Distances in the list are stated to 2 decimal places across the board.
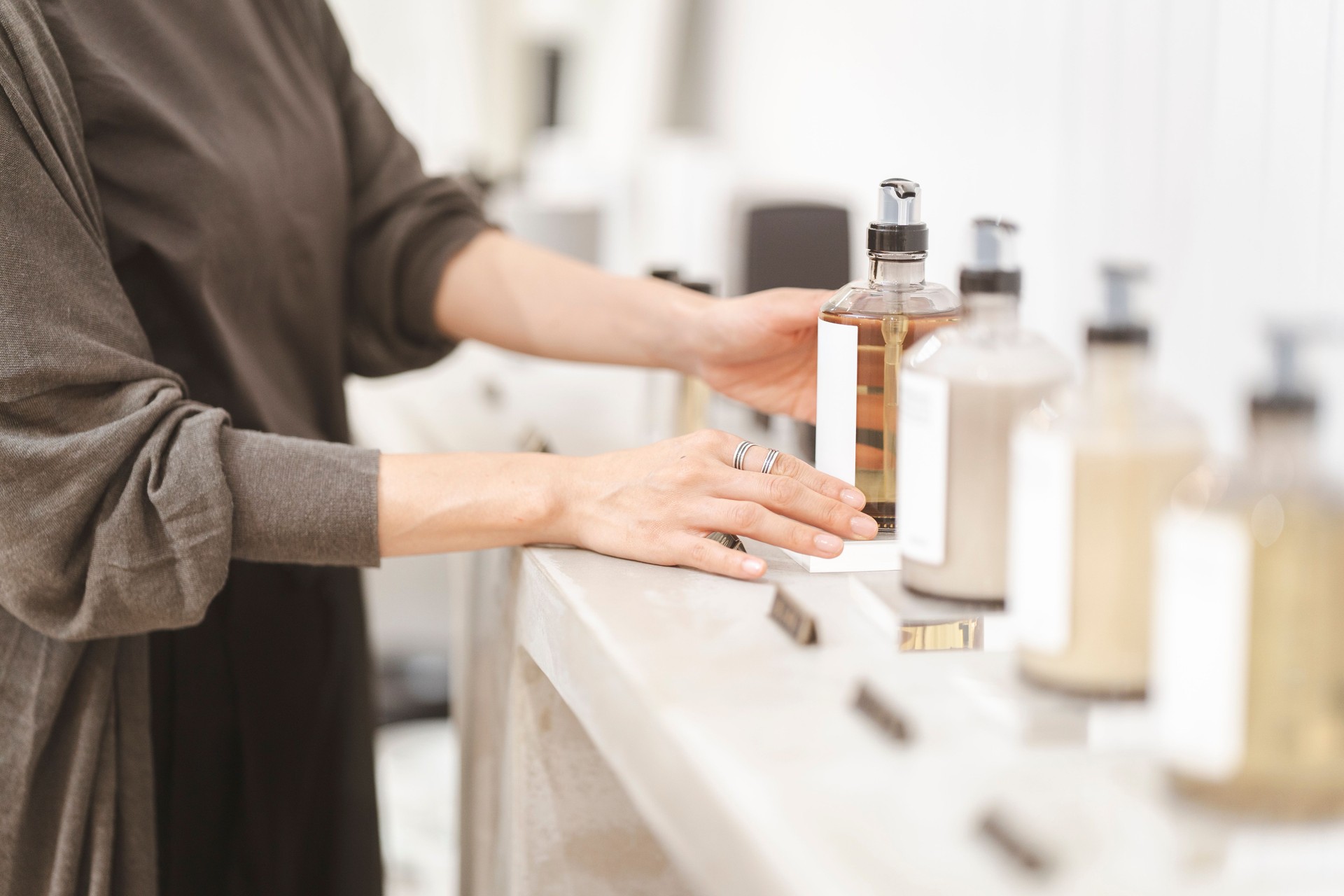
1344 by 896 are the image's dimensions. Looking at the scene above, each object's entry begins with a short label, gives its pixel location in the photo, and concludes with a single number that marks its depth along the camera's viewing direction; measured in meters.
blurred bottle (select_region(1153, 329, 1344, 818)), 1.39
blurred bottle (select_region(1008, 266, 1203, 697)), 1.47
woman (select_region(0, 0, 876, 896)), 1.75
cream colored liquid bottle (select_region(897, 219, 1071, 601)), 1.57
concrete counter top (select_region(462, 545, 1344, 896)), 1.40
